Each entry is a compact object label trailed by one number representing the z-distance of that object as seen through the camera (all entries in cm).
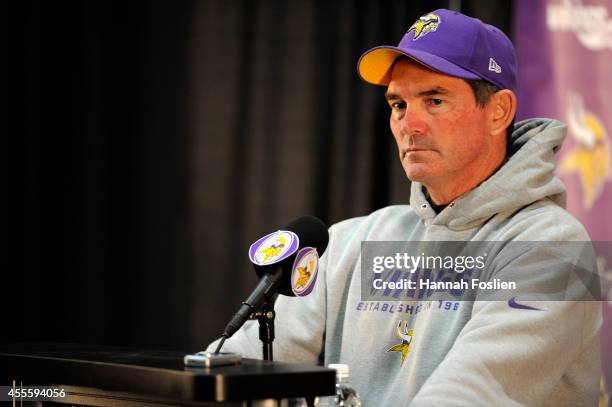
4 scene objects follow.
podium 556
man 599
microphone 573
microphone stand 575
